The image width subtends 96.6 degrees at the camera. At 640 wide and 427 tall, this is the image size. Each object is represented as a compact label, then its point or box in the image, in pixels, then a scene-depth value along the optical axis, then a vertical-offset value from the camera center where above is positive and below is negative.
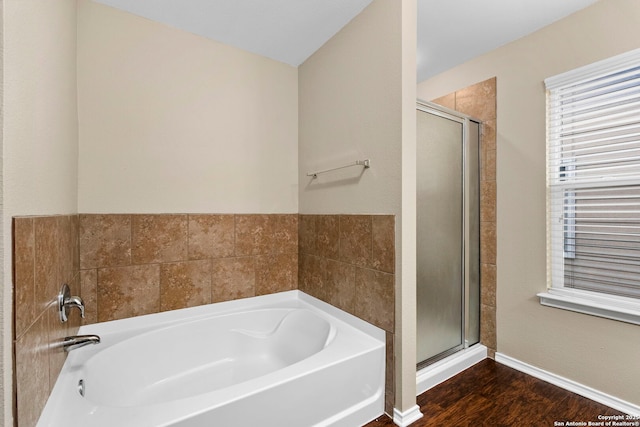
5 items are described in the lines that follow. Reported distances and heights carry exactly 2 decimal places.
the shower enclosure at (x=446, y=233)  1.92 -0.15
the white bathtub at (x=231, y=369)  1.10 -0.80
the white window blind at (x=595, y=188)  1.62 +0.15
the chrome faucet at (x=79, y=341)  1.30 -0.60
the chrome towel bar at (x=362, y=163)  1.70 +0.30
